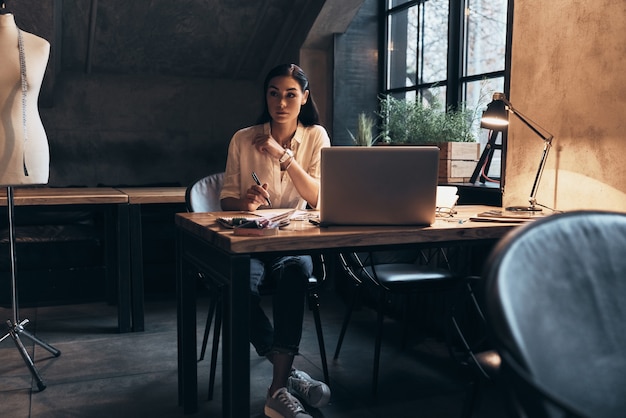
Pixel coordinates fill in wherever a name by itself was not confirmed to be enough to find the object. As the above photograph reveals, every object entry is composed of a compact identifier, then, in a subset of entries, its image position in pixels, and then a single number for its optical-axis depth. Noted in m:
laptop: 1.94
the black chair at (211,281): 2.53
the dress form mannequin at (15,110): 2.78
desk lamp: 2.54
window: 3.77
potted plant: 3.56
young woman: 2.25
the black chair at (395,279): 2.62
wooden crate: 3.54
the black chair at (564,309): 0.95
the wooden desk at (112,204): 3.30
